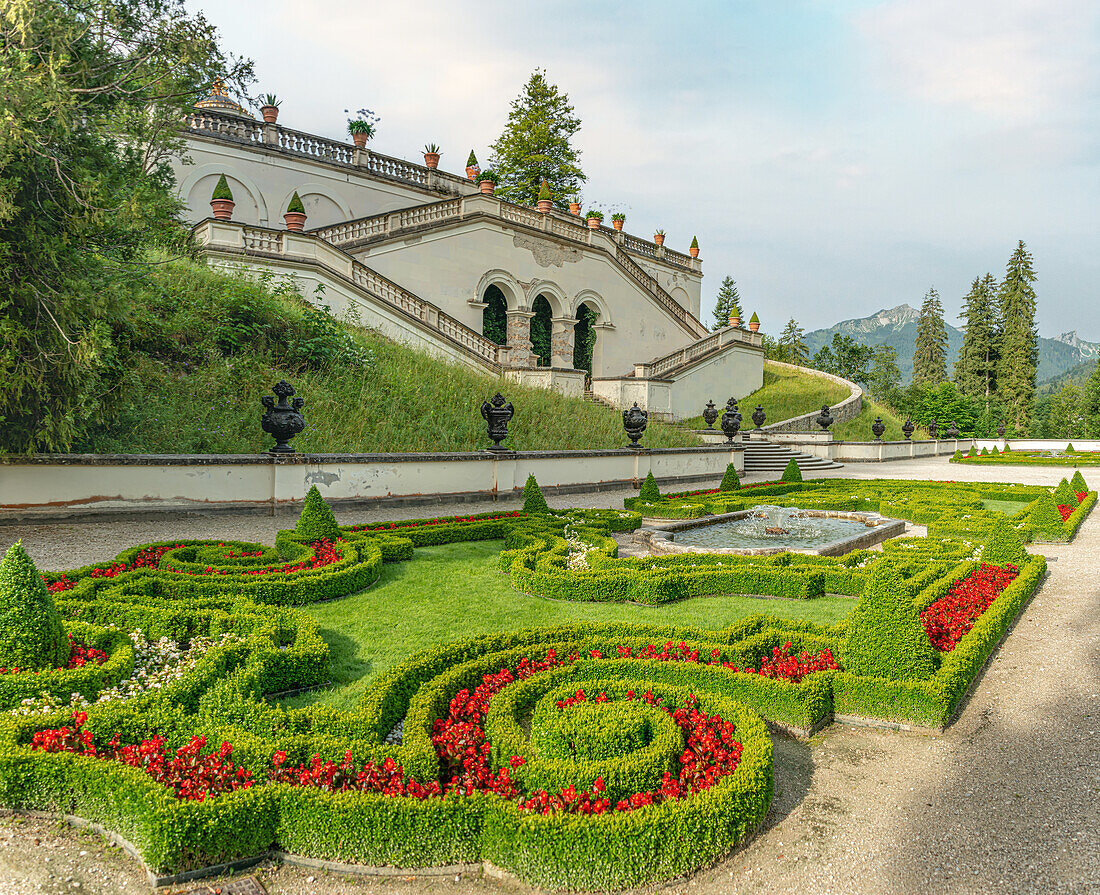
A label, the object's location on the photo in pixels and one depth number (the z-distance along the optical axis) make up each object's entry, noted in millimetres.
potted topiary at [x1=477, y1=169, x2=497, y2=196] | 26969
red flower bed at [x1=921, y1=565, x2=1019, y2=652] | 5578
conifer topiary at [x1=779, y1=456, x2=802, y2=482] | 16953
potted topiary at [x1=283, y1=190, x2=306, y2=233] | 18875
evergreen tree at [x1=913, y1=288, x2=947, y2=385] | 67625
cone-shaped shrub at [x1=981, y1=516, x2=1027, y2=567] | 7965
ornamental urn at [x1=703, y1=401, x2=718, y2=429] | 23802
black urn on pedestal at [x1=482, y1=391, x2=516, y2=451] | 13977
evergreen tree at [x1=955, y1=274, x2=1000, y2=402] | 59562
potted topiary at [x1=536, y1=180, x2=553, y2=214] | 29562
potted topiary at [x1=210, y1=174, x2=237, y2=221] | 17859
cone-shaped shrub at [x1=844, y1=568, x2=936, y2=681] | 4359
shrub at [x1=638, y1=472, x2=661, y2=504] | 13272
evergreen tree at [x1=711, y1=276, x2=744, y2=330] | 71062
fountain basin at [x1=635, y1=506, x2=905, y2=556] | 9344
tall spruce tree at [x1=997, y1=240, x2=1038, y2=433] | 55125
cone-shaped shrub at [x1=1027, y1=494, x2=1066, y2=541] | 10570
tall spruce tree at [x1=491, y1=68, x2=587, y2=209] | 37188
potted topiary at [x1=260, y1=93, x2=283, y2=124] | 25488
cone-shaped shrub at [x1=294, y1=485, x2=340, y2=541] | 8227
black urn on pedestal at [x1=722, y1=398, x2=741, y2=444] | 20453
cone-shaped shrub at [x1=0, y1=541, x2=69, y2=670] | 4049
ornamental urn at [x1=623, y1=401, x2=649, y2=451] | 17156
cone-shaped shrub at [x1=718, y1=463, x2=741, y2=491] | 15836
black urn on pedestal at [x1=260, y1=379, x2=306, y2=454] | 11391
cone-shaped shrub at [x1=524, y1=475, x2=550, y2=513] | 10859
